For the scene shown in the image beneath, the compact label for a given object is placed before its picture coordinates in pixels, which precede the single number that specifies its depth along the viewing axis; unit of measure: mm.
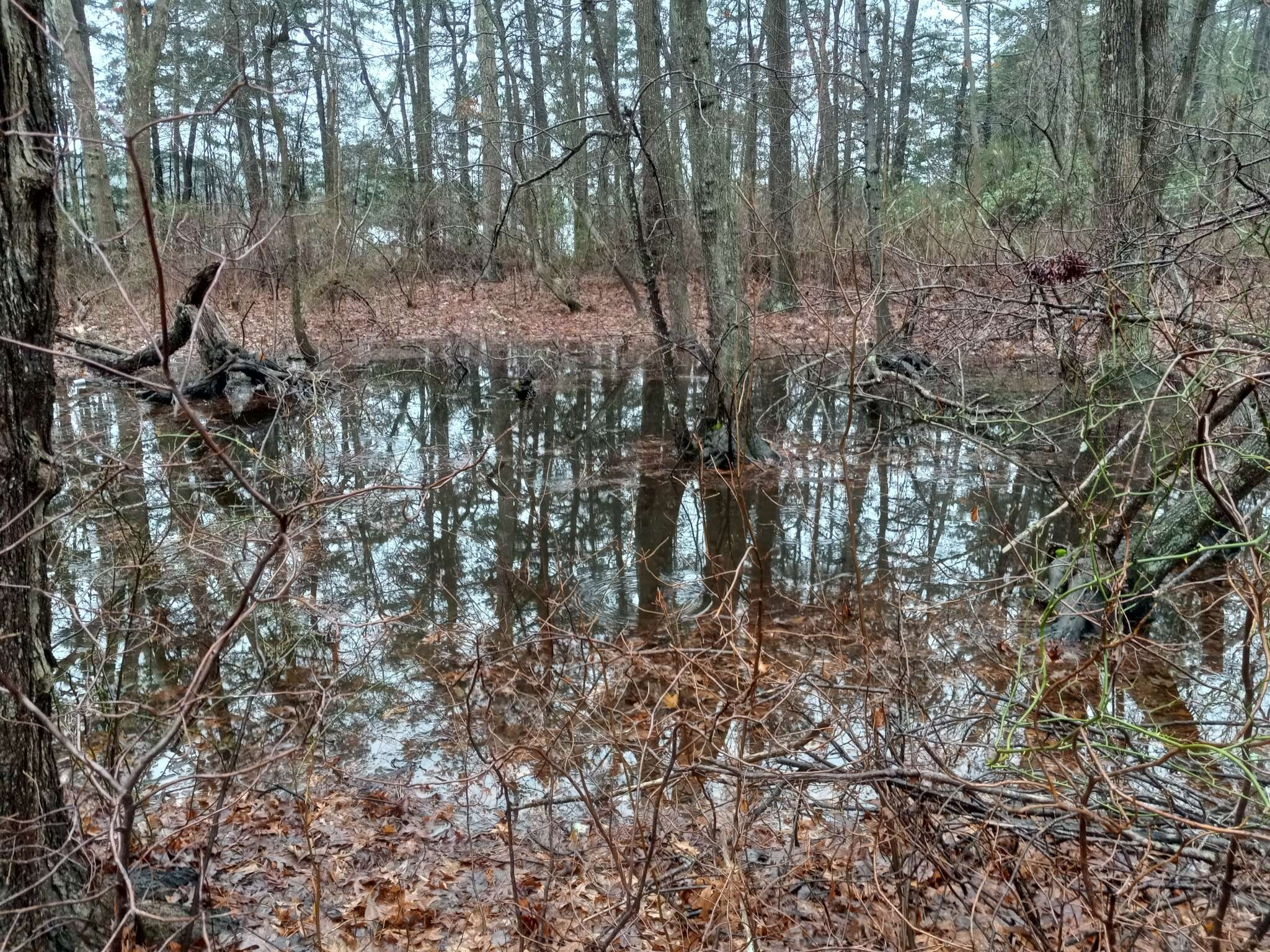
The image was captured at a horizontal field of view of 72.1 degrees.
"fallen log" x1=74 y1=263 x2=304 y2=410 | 12086
